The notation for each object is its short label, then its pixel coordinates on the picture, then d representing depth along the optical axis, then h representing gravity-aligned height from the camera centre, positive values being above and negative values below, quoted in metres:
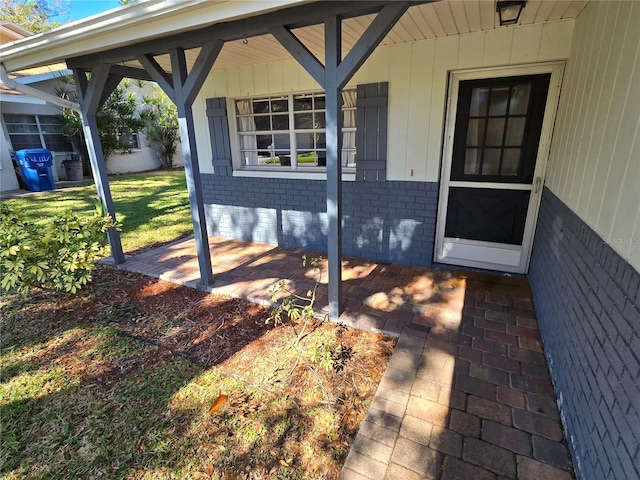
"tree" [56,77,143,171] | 11.16 +0.86
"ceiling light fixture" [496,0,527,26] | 2.48 +0.98
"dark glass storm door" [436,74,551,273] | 3.32 -0.33
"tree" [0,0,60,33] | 20.20 +8.29
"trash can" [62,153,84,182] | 11.02 -0.68
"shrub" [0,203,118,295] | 3.19 -1.02
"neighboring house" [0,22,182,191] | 9.50 +0.84
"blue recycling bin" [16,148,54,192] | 9.29 -0.55
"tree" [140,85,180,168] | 14.33 +0.81
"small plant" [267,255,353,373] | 2.43 -1.54
